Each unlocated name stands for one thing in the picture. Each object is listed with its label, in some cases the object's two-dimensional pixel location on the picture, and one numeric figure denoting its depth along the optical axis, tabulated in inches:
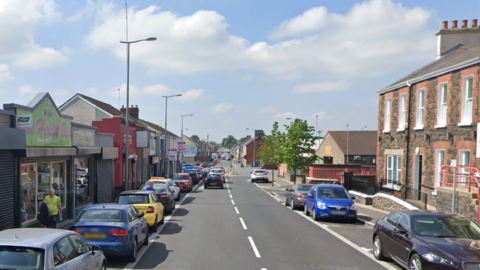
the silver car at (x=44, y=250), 233.8
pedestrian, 513.3
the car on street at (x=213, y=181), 1531.7
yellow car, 574.4
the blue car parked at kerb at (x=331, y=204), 703.7
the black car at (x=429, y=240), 312.2
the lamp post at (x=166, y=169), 2246.6
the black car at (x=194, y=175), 1759.8
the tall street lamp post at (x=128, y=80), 902.3
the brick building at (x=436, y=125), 682.2
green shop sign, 568.1
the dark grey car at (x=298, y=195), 900.6
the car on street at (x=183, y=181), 1344.7
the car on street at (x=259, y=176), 2034.9
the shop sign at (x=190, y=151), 3240.7
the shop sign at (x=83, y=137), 777.7
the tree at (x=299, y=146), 1524.4
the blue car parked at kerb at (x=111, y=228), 387.5
